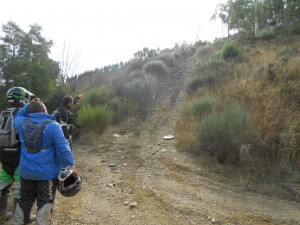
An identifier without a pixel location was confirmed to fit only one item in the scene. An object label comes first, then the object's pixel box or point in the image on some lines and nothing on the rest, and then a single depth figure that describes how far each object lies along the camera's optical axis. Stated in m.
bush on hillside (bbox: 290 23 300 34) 16.28
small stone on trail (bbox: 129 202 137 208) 4.38
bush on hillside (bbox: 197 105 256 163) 6.00
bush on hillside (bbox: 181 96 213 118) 8.20
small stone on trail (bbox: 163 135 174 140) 7.85
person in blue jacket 3.13
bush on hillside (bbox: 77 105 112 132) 8.87
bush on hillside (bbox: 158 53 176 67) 17.64
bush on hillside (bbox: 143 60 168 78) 15.62
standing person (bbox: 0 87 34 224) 3.59
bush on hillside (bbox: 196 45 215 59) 17.52
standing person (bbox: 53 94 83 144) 5.72
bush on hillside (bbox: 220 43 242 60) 13.85
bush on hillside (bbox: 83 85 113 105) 10.91
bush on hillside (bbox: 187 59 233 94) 10.96
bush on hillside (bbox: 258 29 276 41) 17.06
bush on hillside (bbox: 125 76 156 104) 11.80
